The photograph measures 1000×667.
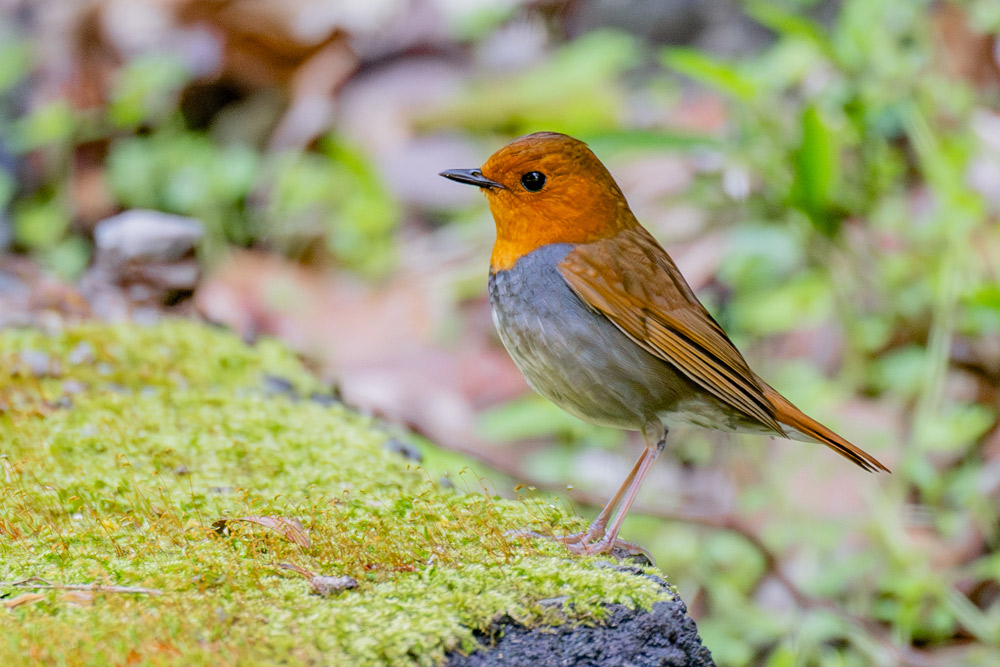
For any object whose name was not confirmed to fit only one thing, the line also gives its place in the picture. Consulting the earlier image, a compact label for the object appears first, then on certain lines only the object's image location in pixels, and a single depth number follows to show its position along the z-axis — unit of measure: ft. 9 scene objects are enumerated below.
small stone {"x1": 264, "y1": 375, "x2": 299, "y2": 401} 20.92
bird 15.52
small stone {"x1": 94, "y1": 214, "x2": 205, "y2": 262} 24.52
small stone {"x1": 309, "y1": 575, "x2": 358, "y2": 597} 11.44
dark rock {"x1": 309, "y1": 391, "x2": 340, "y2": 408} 21.17
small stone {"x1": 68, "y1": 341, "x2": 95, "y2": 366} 20.26
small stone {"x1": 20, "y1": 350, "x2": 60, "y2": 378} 19.56
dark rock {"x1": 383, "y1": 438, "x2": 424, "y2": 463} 19.01
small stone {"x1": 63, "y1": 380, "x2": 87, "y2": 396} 19.05
